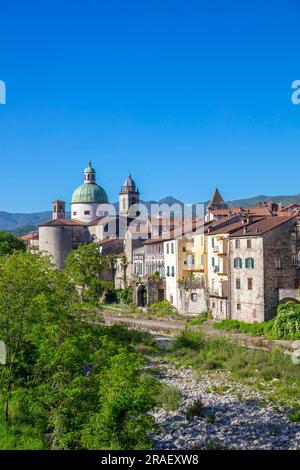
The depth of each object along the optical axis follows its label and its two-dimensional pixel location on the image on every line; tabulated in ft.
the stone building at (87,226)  343.26
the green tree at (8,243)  275.06
